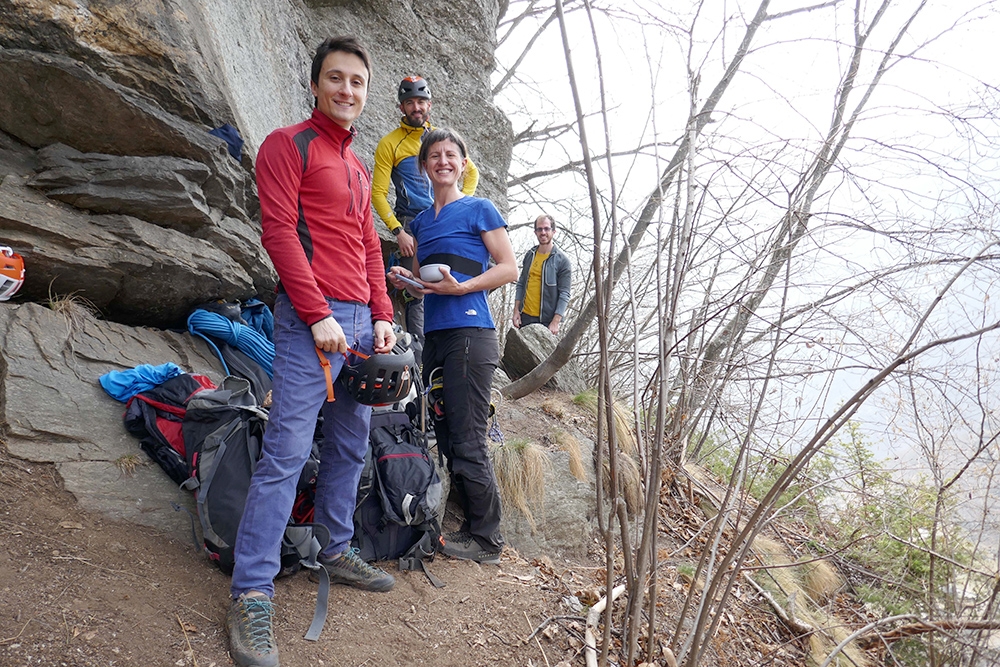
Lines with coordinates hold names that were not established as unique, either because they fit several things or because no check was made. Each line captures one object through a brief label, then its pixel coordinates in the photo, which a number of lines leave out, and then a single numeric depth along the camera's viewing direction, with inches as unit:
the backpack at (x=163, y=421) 124.3
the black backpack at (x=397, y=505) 127.3
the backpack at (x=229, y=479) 105.7
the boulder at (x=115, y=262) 143.4
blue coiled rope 170.6
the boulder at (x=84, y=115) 145.2
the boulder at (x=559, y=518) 174.4
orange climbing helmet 133.2
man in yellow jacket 187.2
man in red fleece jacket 94.7
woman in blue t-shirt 134.7
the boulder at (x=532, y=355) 274.7
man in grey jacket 284.4
